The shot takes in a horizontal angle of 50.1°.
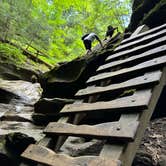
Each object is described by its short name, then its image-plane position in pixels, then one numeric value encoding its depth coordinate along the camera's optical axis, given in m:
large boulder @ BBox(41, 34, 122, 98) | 3.35
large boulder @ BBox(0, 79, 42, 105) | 5.55
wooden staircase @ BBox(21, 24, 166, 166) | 1.36
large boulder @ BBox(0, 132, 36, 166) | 2.24
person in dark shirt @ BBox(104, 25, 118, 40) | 4.88
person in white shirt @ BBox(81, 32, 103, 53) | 4.16
